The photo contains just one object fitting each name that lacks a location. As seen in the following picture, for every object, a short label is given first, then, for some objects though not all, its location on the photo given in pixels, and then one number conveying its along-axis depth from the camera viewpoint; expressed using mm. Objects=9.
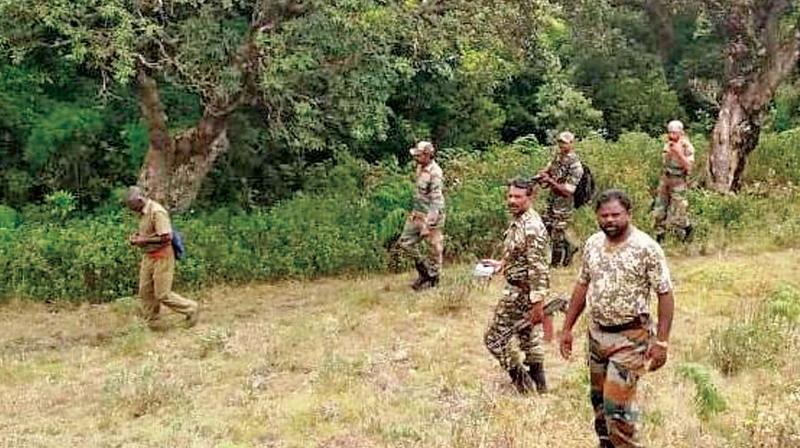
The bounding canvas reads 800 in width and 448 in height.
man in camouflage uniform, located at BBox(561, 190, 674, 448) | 5879
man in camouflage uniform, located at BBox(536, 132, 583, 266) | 12141
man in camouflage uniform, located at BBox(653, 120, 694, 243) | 13227
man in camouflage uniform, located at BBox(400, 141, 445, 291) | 11992
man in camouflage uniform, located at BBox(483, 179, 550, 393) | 7574
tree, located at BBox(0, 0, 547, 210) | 12922
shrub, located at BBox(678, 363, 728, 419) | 7138
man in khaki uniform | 11070
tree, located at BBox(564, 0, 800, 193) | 17672
